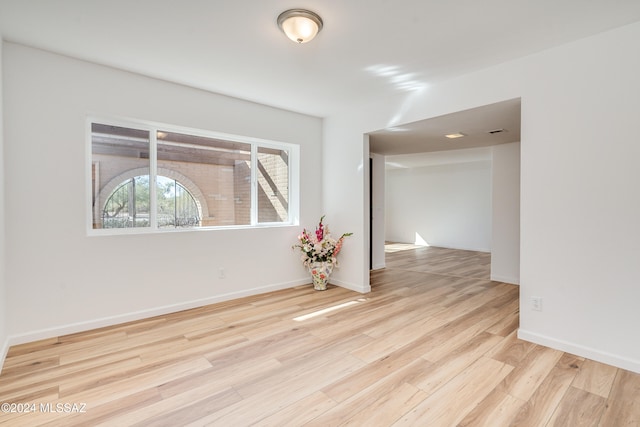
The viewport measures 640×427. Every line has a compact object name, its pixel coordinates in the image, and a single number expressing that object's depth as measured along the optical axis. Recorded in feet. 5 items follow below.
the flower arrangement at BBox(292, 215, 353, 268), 14.39
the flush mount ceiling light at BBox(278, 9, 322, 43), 7.00
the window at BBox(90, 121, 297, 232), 10.30
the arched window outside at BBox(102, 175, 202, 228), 10.38
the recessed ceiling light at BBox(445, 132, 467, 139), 14.00
